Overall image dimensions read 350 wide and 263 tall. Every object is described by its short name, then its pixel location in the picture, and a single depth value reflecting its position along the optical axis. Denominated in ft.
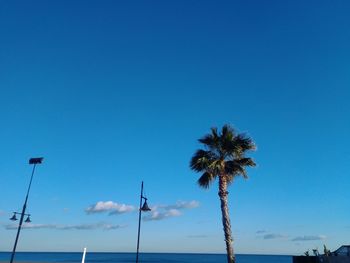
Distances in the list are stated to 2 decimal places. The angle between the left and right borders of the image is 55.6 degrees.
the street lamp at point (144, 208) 66.55
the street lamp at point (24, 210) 82.38
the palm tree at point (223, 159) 81.61
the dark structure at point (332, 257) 76.31
